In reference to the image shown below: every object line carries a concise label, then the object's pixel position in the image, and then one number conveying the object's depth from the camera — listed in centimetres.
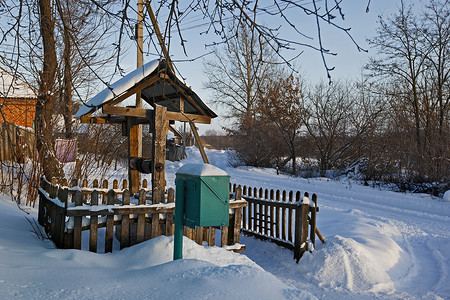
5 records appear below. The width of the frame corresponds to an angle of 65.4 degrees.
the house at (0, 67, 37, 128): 1795
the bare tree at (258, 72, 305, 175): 2288
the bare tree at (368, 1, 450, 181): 1404
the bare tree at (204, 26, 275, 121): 2848
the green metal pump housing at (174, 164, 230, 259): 353
